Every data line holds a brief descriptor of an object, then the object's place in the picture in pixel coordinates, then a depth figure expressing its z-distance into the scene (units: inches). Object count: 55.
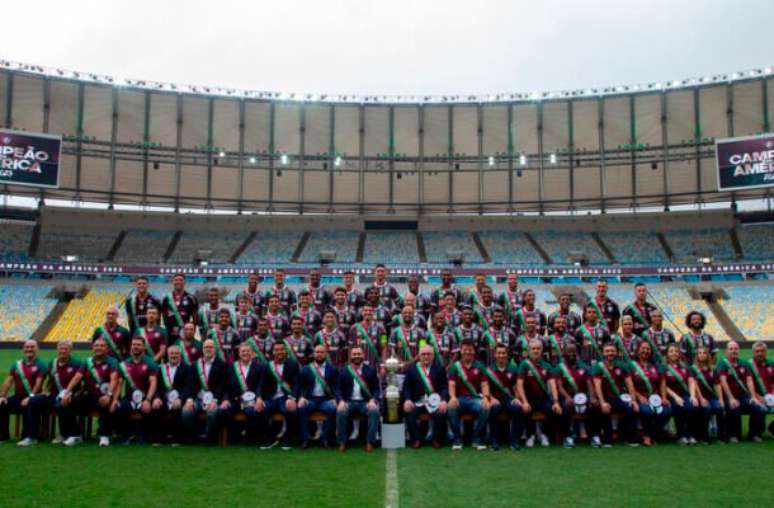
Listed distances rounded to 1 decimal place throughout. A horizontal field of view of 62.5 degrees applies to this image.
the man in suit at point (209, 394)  335.0
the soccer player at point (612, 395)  339.9
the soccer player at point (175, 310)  412.8
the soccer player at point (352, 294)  435.5
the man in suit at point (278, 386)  339.0
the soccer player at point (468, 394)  332.5
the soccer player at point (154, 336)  370.3
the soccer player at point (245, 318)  416.5
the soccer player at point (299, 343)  370.6
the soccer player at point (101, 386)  340.5
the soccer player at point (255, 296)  436.9
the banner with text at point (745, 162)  1306.6
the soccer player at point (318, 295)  445.0
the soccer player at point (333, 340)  380.8
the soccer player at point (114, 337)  371.9
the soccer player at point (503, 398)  332.5
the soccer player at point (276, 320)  406.6
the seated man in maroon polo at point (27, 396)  340.2
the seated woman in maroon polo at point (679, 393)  342.6
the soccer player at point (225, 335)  382.6
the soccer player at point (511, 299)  437.4
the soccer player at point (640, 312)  409.4
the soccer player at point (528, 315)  400.8
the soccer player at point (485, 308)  406.7
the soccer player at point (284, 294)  439.8
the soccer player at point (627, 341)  376.5
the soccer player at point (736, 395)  346.9
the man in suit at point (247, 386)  337.4
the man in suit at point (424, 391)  337.1
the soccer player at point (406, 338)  388.8
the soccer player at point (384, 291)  434.4
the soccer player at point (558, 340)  370.9
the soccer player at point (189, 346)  364.8
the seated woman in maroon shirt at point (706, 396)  344.2
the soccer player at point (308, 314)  419.3
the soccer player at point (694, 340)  361.4
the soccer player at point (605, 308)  410.4
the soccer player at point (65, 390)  338.6
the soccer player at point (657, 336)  379.9
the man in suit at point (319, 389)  338.0
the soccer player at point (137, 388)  337.4
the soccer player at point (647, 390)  340.8
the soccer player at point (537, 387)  340.5
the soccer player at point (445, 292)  444.5
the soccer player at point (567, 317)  395.8
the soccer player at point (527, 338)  371.6
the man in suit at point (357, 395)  330.0
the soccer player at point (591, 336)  384.8
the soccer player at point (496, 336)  386.0
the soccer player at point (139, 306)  401.4
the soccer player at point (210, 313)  406.0
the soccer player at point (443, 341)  386.9
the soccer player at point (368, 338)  394.9
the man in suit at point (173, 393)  336.8
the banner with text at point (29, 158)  1280.8
